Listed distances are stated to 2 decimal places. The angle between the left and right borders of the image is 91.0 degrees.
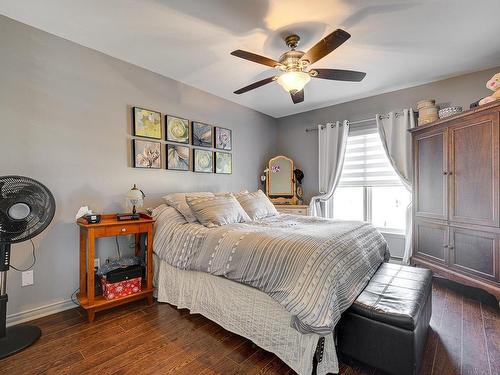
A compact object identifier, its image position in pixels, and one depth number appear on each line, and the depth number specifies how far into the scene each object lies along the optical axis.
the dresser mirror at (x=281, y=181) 4.29
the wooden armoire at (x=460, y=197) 2.25
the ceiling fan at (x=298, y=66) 1.87
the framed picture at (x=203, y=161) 3.39
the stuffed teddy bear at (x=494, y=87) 2.29
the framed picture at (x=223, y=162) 3.68
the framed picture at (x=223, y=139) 3.68
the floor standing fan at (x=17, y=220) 1.68
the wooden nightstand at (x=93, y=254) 2.06
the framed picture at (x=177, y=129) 3.07
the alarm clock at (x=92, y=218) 2.11
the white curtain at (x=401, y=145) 3.34
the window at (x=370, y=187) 3.59
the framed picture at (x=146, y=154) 2.76
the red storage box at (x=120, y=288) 2.18
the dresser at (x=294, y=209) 4.06
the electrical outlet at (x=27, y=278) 2.06
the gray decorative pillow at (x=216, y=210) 2.39
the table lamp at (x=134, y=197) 2.45
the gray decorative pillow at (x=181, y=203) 2.55
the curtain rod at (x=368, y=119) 3.46
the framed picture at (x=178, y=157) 3.08
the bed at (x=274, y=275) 1.44
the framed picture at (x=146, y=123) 2.75
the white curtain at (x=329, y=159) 3.96
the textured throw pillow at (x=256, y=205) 2.92
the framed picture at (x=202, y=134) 3.36
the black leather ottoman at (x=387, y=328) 1.34
